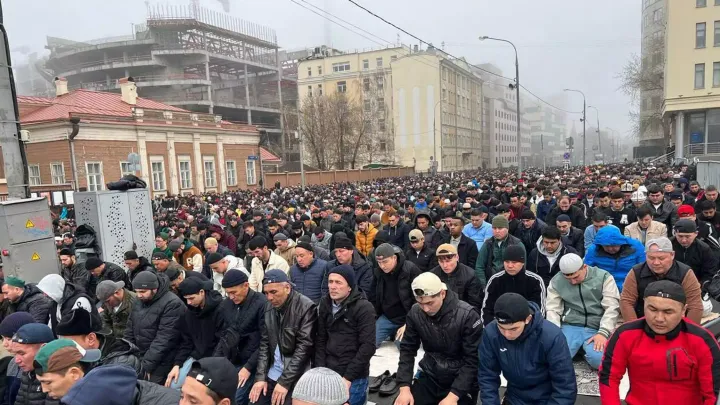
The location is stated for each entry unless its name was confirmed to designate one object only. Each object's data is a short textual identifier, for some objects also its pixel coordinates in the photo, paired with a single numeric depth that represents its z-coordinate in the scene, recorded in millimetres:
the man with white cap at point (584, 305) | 4773
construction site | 60625
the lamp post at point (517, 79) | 23875
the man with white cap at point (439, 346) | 3742
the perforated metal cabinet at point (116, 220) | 8852
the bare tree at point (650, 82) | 54656
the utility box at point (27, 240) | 7219
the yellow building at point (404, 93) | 65875
